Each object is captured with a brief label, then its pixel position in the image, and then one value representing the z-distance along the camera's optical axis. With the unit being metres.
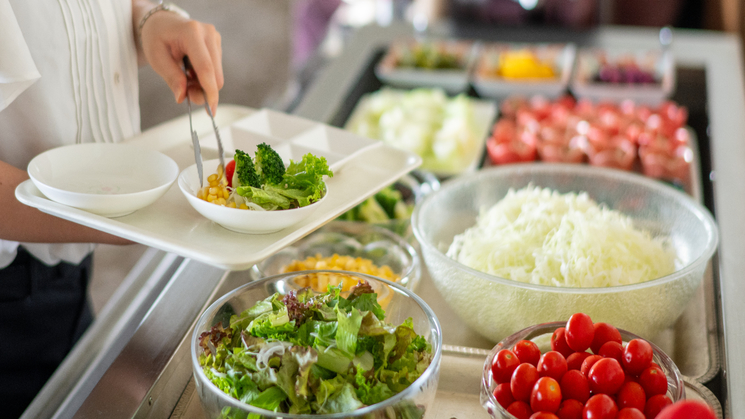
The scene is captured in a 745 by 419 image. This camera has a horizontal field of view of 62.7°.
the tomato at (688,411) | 0.63
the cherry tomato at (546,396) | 0.73
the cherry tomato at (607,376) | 0.74
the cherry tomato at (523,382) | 0.76
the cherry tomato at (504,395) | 0.77
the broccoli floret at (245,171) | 0.85
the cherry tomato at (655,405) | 0.73
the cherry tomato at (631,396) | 0.74
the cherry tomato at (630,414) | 0.70
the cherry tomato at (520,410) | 0.74
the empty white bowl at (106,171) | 0.86
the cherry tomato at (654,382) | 0.76
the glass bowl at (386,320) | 0.71
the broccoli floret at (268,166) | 0.86
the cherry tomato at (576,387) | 0.75
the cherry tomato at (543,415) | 0.72
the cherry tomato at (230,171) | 0.90
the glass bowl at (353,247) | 1.19
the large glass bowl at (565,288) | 0.93
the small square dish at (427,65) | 2.24
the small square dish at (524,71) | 2.16
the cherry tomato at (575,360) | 0.79
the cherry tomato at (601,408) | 0.71
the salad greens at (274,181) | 0.83
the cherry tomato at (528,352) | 0.81
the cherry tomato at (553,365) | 0.77
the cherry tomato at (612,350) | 0.80
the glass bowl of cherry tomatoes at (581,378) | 0.73
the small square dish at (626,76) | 2.08
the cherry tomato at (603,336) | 0.83
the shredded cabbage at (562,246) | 1.00
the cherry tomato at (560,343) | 0.84
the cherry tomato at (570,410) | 0.73
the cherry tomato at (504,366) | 0.80
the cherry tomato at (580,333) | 0.81
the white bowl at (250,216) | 0.79
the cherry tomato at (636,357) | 0.78
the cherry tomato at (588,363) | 0.77
